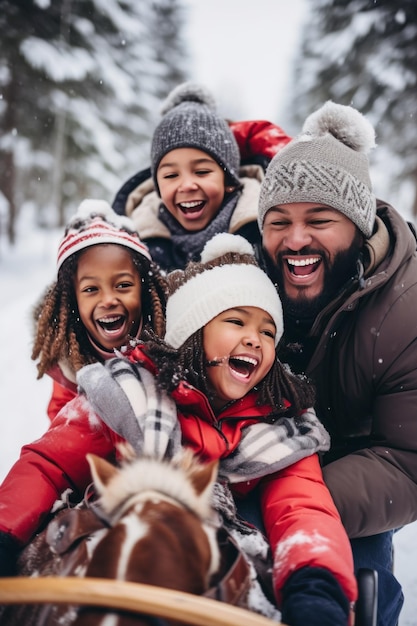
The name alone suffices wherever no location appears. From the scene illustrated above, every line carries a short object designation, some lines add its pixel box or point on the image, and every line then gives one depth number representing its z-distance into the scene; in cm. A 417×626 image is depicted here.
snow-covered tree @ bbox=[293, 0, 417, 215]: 1051
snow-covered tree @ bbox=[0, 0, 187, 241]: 1080
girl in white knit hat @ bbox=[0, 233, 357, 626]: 170
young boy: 322
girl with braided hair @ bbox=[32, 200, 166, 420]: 270
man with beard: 215
